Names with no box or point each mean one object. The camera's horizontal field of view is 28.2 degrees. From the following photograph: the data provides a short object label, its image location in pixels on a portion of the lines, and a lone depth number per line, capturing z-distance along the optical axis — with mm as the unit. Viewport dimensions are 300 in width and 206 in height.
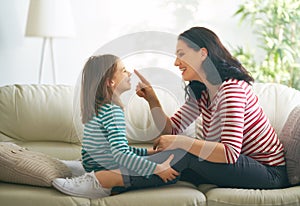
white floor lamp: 3482
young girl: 2324
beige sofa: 2945
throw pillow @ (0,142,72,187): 2340
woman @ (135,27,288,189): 2354
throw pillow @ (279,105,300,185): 2467
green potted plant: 3803
